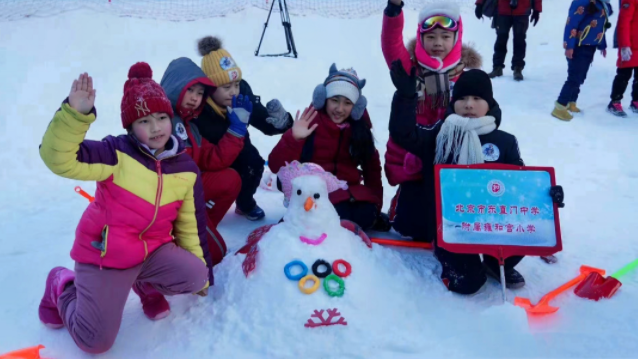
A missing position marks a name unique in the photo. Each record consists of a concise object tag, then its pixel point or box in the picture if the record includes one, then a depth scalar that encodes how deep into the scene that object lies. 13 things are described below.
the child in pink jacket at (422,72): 2.93
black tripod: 7.36
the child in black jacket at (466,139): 2.39
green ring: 2.17
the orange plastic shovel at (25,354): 1.96
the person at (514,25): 6.57
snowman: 2.11
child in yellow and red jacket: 1.98
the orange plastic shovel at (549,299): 2.23
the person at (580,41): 5.30
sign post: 2.33
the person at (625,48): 5.45
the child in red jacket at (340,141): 2.88
